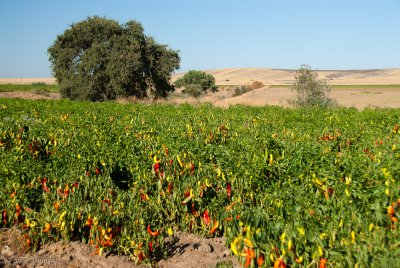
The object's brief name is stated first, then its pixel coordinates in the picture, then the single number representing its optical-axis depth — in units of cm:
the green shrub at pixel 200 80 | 6353
